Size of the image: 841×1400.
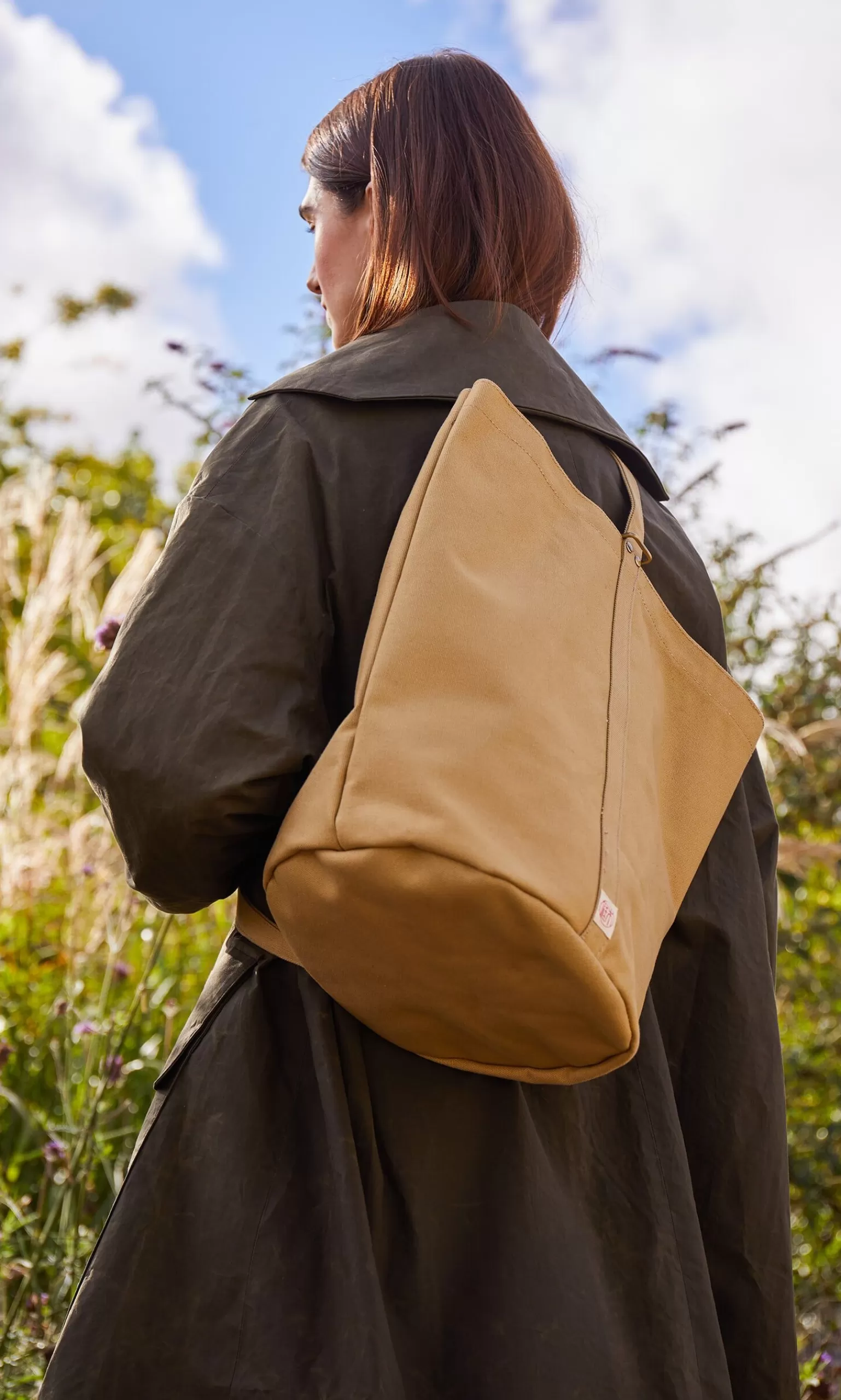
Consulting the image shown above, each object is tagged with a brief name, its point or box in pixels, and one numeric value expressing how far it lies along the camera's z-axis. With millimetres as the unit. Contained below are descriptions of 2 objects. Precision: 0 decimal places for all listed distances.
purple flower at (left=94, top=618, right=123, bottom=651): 1665
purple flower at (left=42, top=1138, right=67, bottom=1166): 1889
